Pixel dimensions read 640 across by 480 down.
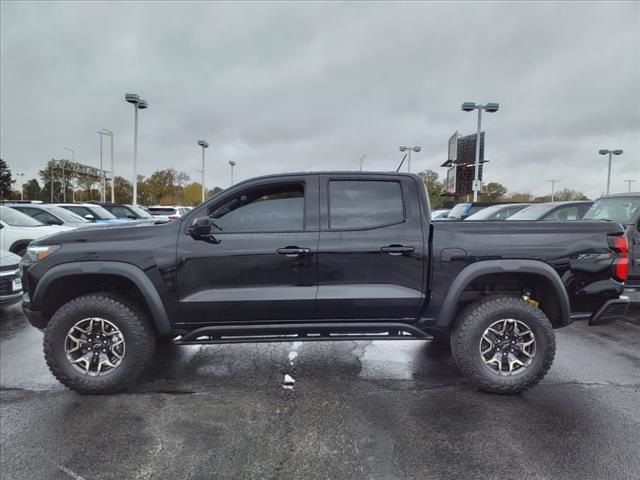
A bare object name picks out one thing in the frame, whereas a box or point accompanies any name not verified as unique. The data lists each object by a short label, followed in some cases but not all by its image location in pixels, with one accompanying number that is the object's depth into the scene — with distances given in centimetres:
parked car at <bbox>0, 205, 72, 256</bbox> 838
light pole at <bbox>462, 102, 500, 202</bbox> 1947
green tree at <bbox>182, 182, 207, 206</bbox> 7333
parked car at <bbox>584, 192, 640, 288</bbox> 585
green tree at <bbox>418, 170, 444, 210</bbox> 6581
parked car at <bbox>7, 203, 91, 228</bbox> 1008
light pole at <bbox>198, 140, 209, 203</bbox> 2840
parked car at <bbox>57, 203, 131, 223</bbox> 1297
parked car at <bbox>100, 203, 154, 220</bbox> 1552
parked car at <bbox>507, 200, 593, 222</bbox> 867
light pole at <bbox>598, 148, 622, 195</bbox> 2932
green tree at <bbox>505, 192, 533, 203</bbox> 8131
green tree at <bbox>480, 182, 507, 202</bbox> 8262
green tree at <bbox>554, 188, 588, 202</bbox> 8136
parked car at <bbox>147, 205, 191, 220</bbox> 2173
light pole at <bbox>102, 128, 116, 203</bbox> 3008
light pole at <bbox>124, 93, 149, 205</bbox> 2058
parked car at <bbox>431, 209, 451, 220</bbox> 2152
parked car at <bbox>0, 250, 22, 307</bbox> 554
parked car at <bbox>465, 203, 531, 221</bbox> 1165
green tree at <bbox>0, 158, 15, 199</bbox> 7250
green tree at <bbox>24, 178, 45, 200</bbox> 7962
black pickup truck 340
